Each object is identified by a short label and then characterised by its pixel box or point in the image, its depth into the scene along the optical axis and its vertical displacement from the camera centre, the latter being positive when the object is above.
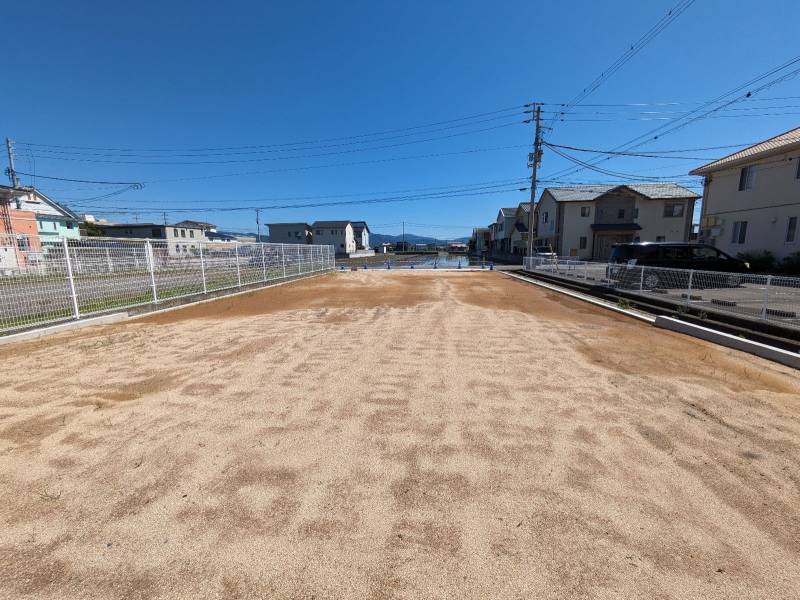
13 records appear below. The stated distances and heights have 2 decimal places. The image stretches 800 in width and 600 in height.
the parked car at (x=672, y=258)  10.16 -0.29
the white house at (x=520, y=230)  38.72 +2.16
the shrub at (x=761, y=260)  14.15 -0.51
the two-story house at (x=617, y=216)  28.89 +2.74
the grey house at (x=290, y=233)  53.84 +2.65
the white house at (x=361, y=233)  63.47 +3.12
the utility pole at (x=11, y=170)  26.51 +6.22
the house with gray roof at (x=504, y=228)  45.65 +2.96
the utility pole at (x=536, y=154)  20.80 +5.86
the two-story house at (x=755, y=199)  14.01 +2.24
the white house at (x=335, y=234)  53.88 +2.47
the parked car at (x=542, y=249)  32.65 -0.02
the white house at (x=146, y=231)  42.97 +2.50
